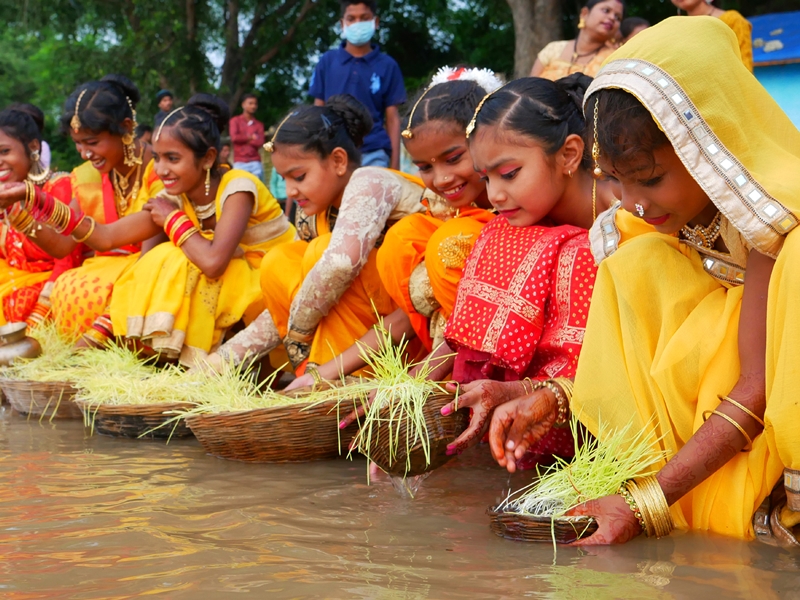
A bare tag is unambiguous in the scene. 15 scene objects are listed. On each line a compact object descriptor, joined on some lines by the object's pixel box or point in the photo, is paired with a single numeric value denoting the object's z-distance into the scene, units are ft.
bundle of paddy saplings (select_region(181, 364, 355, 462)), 10.60
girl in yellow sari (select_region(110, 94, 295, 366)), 15.48
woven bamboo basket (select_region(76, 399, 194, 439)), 12.64
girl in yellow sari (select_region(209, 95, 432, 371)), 12.99
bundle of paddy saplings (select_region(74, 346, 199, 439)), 12.67
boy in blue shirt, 22.80
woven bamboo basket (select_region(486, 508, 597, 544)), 7.43
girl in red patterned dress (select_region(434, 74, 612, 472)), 9.61
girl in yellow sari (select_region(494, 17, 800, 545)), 7.14
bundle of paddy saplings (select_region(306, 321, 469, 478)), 8.93
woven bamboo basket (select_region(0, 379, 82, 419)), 14.42
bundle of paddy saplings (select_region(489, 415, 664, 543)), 7.48
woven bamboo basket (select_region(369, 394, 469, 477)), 8.95
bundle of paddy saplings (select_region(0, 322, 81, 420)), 14.47
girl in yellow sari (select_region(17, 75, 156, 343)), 16.79
